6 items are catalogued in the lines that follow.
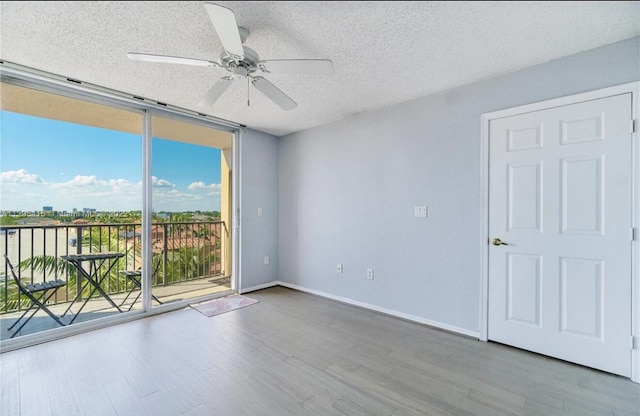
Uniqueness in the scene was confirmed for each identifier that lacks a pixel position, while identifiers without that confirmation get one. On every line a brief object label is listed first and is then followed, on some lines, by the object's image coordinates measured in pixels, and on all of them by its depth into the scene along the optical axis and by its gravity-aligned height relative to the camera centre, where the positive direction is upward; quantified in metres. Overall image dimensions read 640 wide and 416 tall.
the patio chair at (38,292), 2.61 -0.88
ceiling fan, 1.50 +1.00
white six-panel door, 2.03 -0.21
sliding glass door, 2.58 +0.05
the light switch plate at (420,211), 2.98 -0.05
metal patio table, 3.03 -0.71
